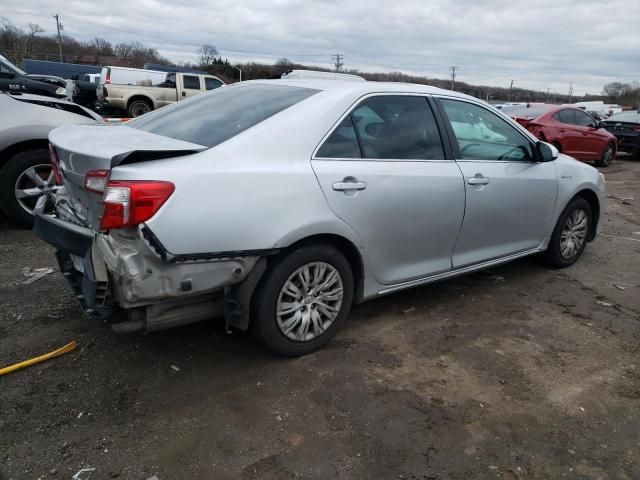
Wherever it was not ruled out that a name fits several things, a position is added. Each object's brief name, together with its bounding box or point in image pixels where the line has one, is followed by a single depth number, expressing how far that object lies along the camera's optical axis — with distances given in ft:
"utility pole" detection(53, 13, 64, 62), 194.57
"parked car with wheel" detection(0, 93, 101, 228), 17.26
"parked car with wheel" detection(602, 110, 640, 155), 49.94
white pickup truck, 63.67
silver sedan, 8.37
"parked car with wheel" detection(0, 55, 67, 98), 40.40
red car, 40.06
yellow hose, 9.83
